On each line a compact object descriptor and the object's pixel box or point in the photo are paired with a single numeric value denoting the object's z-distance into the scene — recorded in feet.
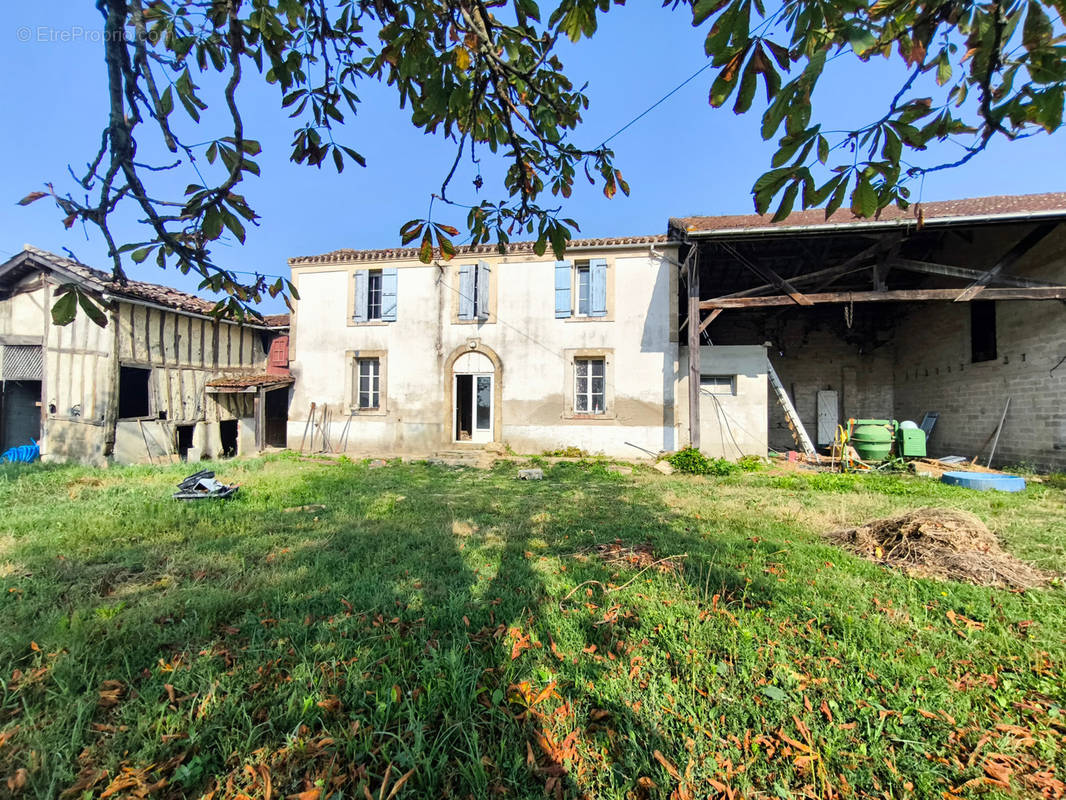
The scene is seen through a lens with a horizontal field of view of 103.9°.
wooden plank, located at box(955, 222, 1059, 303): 25.98
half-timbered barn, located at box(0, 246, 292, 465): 30.71
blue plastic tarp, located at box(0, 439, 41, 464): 30.81
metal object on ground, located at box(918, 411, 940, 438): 35.86
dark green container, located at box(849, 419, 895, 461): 29.25
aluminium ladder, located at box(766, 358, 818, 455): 31.68
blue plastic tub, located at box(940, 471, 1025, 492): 21.91
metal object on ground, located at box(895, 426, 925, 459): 30.22
